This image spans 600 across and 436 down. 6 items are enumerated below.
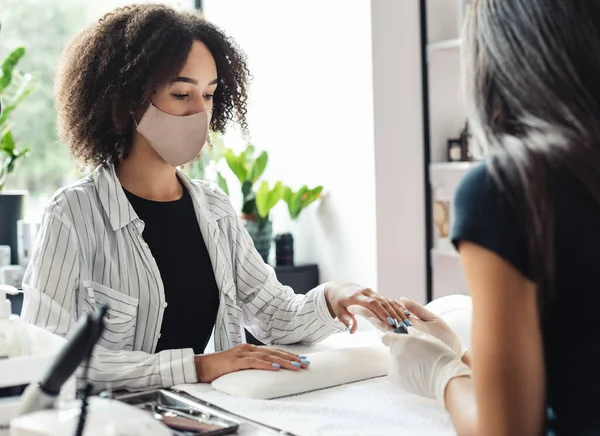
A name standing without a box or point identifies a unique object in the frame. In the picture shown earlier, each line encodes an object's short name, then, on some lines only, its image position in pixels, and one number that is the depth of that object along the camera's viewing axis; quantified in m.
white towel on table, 1.15
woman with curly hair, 1.65
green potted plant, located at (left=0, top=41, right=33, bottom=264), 3.12
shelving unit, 3.35
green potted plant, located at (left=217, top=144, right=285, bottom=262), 3.44
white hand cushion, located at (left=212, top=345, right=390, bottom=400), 1.35
